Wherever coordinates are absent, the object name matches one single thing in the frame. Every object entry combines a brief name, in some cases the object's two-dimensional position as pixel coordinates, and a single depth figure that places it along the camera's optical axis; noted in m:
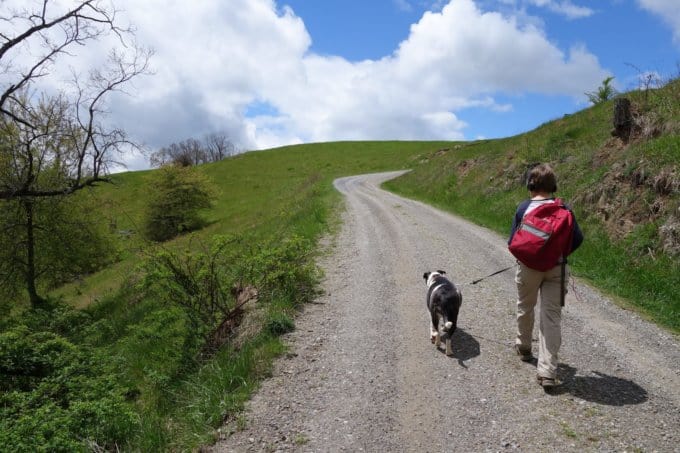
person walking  4.93
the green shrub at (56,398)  4.94
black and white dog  5.84
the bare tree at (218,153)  111.81
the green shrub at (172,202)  39.03
